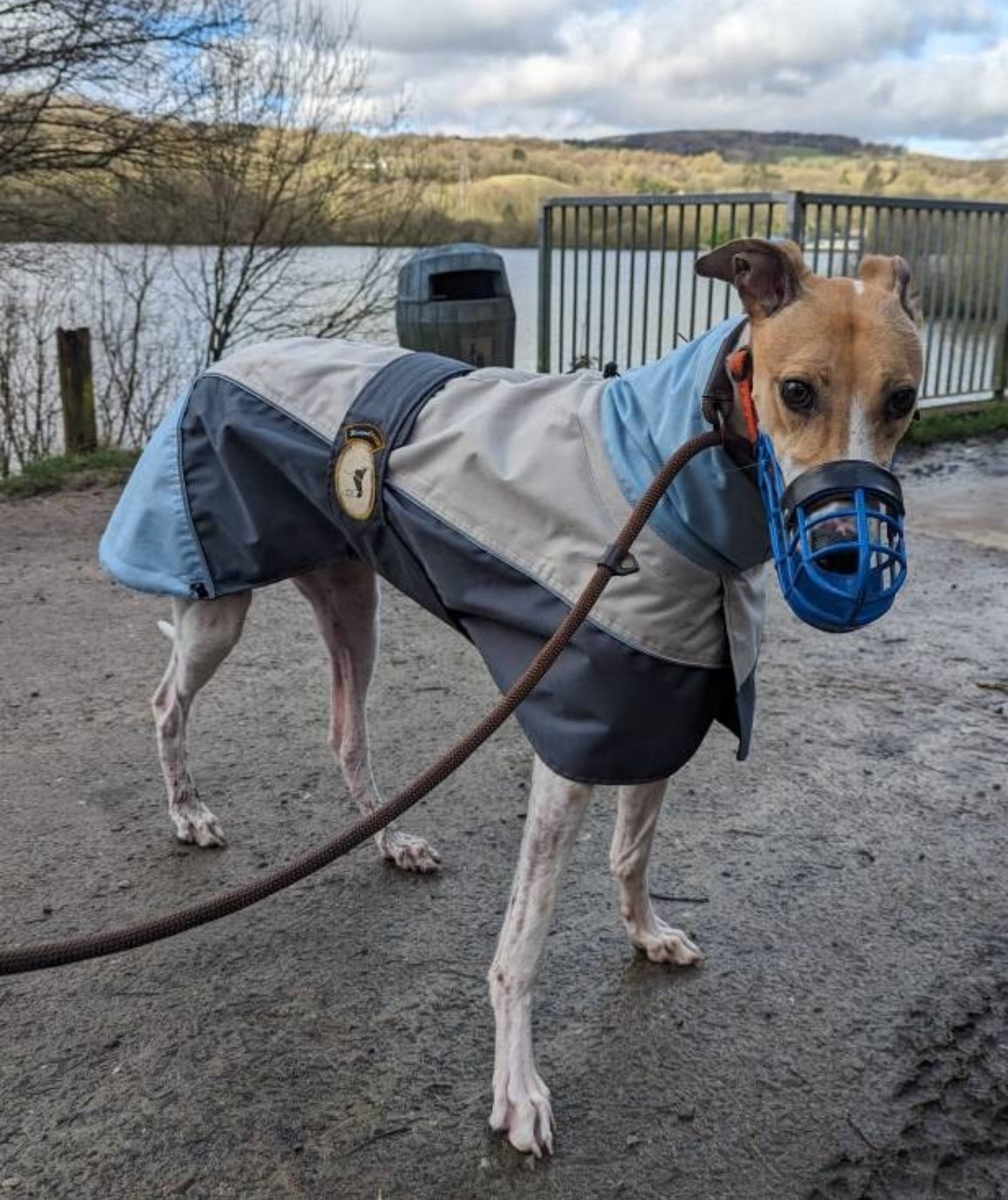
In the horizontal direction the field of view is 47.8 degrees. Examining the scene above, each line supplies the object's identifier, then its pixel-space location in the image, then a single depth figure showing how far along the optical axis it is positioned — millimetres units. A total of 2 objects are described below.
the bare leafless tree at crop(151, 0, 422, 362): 9359
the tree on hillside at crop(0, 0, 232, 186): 8383
